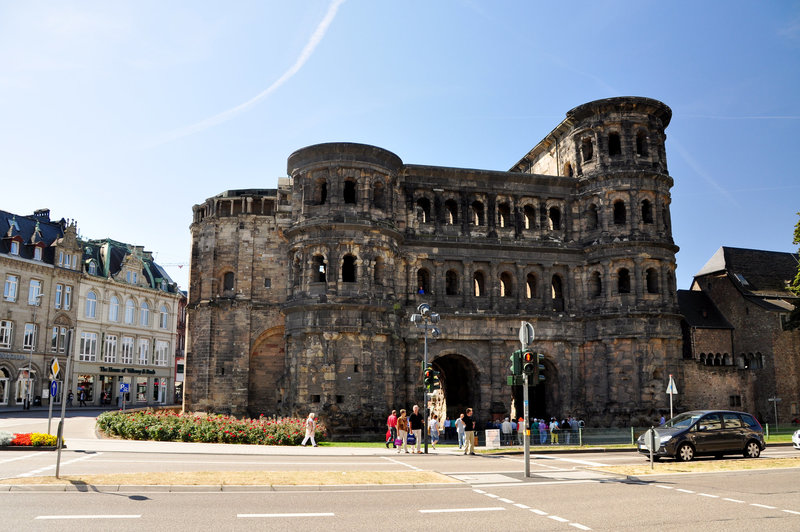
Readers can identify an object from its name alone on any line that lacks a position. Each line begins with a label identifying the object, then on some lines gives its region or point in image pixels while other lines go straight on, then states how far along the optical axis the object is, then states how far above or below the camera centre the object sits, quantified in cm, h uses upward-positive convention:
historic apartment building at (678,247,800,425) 5025 +424
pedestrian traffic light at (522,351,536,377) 1656 +39
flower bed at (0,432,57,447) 2141 -202
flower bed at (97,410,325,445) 2703 -214
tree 4195 +414
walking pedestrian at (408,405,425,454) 2498 -176
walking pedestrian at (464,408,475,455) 2411 -206
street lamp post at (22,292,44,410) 4797 +88
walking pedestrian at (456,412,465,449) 2702 -222
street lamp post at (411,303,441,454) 2654 +252
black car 2083 -186
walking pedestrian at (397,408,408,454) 2483 -199
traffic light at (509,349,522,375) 1694 +39
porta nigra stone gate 3428 +567
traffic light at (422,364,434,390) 2516 +5
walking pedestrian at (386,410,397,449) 2761 -189
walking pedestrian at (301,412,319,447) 2714 -208
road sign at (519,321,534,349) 1700 +114
